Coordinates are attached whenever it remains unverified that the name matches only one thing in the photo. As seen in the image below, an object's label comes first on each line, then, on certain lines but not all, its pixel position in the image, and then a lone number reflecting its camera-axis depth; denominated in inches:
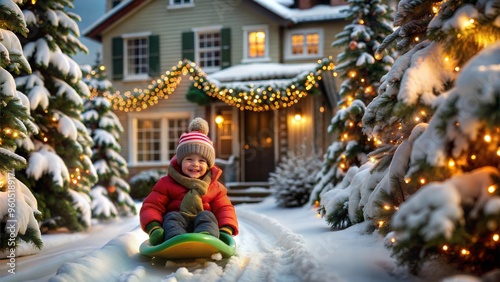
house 591.2
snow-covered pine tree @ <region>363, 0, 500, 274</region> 92.3
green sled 156.9
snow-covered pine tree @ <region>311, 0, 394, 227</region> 339.3
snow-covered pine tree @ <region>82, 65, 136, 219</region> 411.8
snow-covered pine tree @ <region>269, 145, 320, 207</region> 420.8
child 177.3
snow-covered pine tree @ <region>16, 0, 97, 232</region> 271.0
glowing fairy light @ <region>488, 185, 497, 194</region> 99.0
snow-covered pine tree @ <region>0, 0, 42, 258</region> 178.1
